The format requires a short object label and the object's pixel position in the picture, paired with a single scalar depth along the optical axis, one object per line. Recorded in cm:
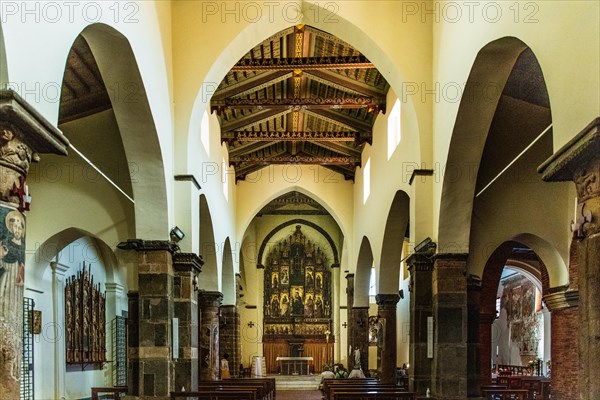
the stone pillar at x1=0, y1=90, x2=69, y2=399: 524
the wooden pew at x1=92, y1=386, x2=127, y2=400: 1414
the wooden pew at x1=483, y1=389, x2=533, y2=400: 1251
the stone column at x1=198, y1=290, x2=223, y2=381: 1970
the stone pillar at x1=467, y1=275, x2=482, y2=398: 1236
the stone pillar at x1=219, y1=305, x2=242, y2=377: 2702
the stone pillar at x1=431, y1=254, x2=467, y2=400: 1175
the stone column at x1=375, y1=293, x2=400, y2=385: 1923
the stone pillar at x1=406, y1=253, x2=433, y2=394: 1280
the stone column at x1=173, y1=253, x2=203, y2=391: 1320
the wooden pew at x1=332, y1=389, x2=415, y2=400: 1252
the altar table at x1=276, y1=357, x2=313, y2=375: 3397
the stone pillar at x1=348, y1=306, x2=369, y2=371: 2658
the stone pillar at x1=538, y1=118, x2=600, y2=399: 539
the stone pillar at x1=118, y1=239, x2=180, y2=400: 1195
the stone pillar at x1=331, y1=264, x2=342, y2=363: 3500
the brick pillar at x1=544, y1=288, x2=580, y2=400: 1476
